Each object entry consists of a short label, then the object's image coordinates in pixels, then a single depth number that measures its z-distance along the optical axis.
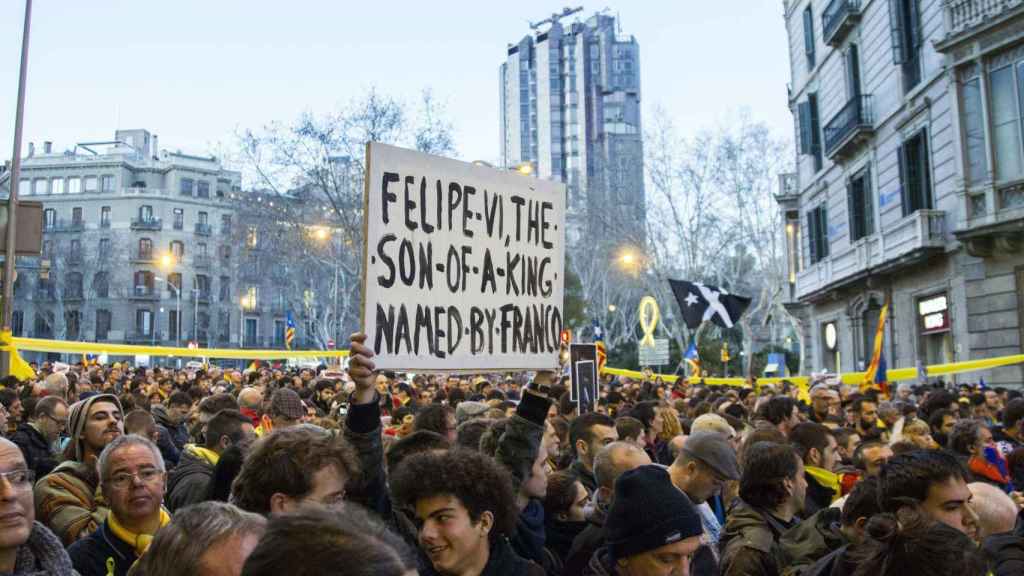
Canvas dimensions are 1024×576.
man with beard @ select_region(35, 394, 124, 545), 4.22
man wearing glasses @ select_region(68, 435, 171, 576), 3.50
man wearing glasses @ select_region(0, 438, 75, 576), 2.94
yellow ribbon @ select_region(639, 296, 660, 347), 27.53
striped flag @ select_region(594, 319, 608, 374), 13.23
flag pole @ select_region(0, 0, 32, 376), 10.96
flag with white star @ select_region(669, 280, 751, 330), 16.97
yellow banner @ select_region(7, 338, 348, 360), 17.23
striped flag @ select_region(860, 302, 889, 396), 15.12
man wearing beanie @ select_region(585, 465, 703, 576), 3.04
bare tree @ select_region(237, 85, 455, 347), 34.19
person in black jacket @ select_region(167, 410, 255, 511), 4.86
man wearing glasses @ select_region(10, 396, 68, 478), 7.11
